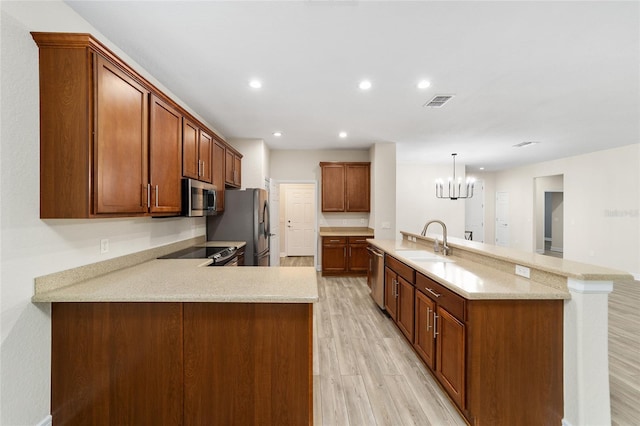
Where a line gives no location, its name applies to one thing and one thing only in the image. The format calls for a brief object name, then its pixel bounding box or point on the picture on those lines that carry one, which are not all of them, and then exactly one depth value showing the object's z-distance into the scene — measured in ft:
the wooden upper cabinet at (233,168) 13.89
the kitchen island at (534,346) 5.31
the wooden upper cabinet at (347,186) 19.67
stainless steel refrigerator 13.41
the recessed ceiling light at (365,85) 9.37
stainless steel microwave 9.09
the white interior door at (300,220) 27.96
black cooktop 9.51
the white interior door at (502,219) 29.84
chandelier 24.57
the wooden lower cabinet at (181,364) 5.35
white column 5.29
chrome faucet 10.09
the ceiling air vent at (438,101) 10.63
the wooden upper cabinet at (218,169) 12.03
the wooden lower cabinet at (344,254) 18.53
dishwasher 11.84
